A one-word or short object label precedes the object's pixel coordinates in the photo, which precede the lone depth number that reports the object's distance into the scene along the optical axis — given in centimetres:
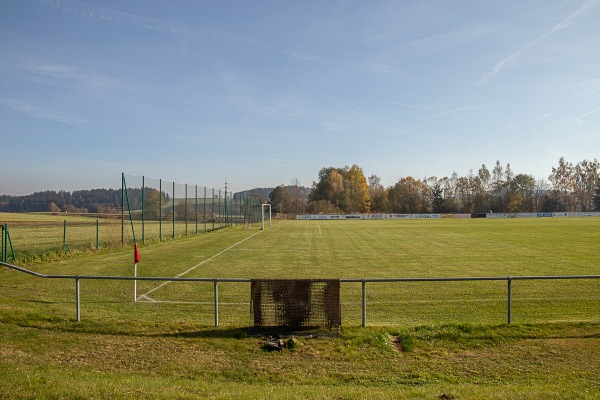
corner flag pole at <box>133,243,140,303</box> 1079
